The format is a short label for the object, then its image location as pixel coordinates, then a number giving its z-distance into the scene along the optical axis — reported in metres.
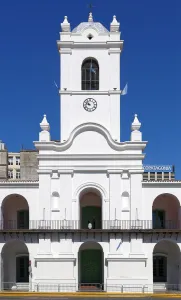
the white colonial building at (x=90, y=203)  47.59
